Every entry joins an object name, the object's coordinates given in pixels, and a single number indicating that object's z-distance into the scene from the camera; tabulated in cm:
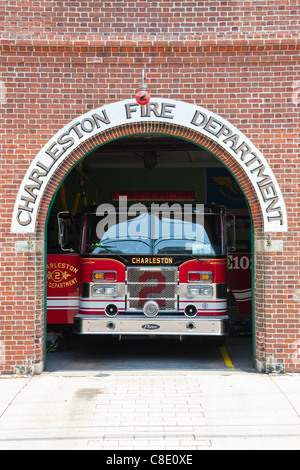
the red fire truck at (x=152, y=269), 820
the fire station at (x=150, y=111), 766
